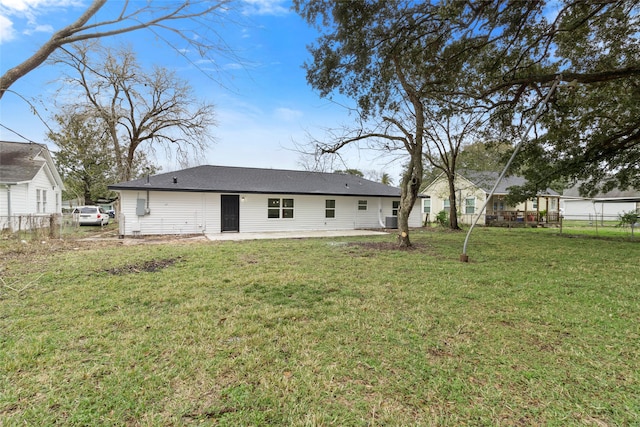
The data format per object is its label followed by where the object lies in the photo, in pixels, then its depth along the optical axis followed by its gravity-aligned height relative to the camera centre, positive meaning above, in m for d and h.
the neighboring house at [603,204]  25.78 +0.85
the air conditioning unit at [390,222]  17.56 -0.56
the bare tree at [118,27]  2.96 +2.00
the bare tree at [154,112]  17.53 +6.45
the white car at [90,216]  18.38 -0.16
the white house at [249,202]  12.91 +0.55
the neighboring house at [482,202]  21.67 +0.82
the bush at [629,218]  13.71 -0.30
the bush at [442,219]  18.50 -0.42
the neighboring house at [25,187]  12.58 +1.38
